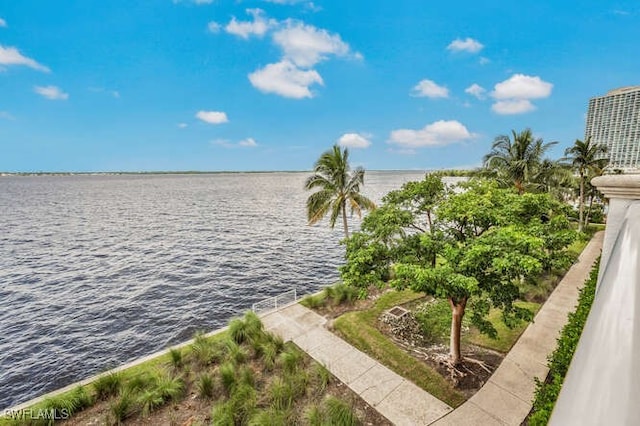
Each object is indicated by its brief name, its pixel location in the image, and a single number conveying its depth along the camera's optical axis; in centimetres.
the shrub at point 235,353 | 1058
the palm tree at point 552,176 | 2225
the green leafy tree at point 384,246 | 854
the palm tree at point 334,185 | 1941
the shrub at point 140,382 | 930
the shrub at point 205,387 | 914
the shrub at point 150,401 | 874
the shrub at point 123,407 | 838
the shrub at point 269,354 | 1030
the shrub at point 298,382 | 897
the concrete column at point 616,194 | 479
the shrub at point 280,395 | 837
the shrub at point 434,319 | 1166
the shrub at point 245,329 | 1187
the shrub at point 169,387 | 910
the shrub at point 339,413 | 759
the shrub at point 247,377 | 934
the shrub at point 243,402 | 810
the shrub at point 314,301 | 1474
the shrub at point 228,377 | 930
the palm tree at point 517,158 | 2078
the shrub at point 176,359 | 1072
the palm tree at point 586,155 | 2355
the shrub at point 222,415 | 781
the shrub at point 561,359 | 514
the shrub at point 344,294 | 1488
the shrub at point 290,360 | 993
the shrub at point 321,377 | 920
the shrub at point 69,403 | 865
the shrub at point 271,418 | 759
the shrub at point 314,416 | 766
